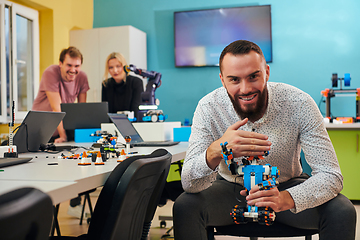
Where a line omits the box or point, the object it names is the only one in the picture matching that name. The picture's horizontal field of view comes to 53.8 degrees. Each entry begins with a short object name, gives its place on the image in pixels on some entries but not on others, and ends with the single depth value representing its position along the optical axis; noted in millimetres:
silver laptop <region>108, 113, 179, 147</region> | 2029
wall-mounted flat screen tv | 4555
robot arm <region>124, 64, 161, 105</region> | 2740
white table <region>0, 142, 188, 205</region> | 804
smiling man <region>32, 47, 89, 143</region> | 3645
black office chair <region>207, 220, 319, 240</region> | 1315
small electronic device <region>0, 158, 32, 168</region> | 1205
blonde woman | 4078
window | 3867
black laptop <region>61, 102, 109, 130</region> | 2637
